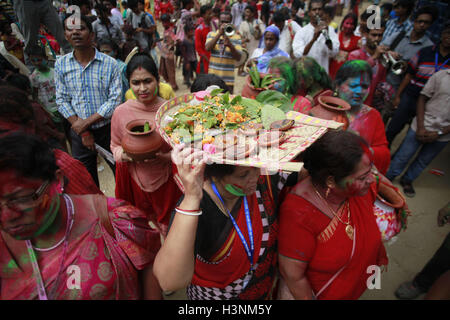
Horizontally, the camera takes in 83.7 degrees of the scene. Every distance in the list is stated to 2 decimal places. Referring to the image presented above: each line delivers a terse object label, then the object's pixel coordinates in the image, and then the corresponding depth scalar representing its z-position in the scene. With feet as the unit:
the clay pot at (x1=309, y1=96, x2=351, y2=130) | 7.57
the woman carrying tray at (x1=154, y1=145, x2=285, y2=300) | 4.17
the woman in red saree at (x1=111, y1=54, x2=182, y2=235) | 8.08
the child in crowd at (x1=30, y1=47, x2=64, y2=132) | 12.25
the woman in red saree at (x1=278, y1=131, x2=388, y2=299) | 5.27
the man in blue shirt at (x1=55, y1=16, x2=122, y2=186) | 10.16
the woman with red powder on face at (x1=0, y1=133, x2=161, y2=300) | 3.80
